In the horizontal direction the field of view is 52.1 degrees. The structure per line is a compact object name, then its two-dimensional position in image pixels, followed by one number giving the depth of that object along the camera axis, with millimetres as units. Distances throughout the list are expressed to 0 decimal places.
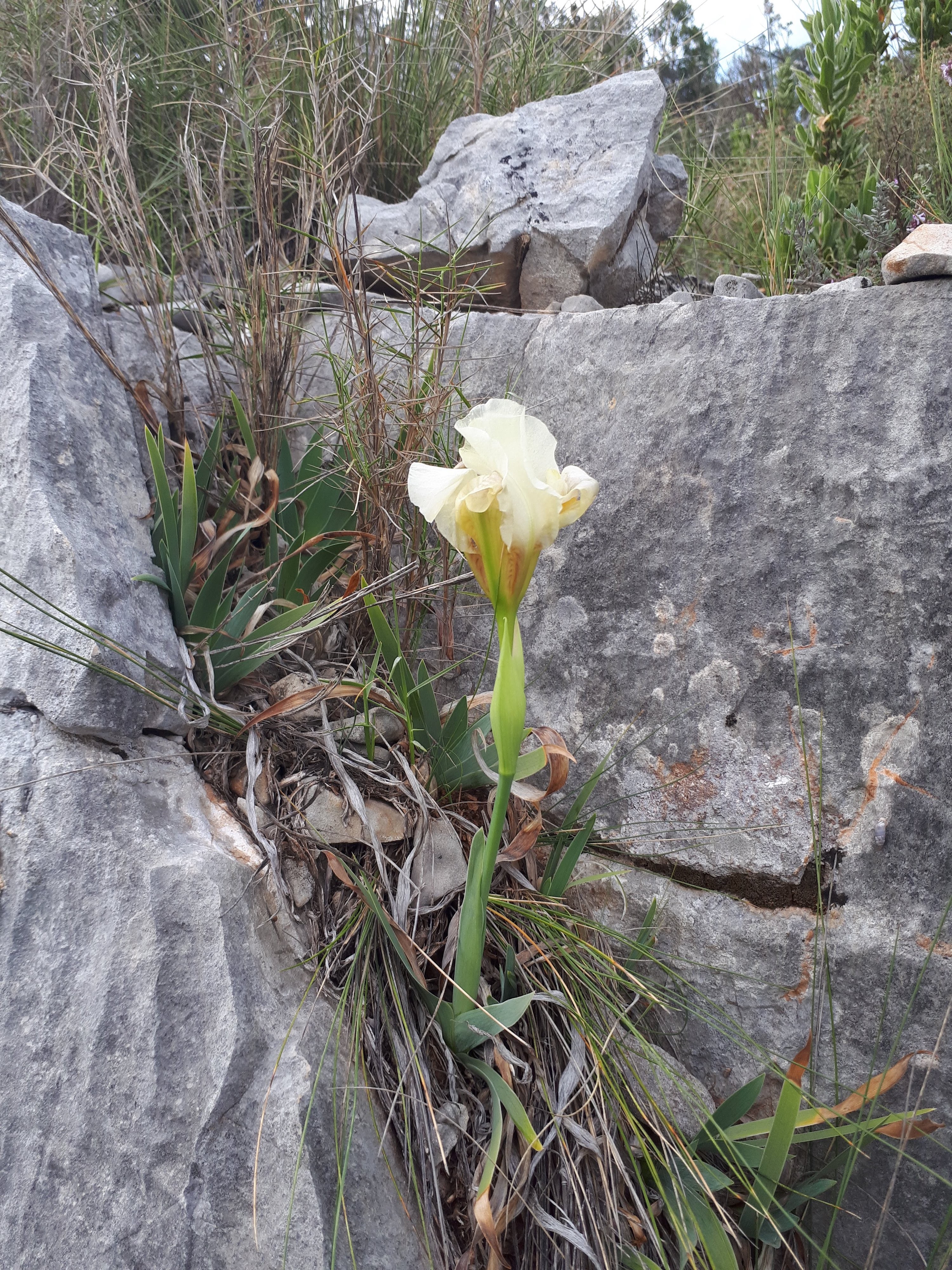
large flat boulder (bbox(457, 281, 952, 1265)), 466
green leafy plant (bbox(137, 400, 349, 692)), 538
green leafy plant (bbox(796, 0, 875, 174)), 835
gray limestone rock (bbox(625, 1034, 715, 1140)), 442
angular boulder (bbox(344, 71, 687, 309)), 752
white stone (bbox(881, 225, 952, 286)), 493
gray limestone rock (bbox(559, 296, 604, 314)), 693
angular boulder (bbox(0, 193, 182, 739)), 472
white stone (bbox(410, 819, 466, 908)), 491
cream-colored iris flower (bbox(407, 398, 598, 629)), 331
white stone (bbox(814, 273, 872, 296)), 524
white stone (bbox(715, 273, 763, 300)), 652
